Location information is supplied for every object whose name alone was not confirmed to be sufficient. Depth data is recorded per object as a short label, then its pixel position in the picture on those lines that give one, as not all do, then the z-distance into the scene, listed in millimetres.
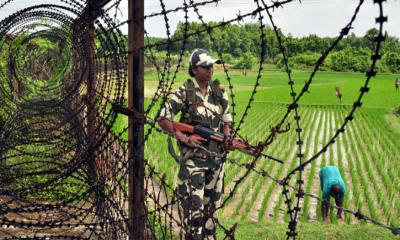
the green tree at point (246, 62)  57688
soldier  3594
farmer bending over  6199
